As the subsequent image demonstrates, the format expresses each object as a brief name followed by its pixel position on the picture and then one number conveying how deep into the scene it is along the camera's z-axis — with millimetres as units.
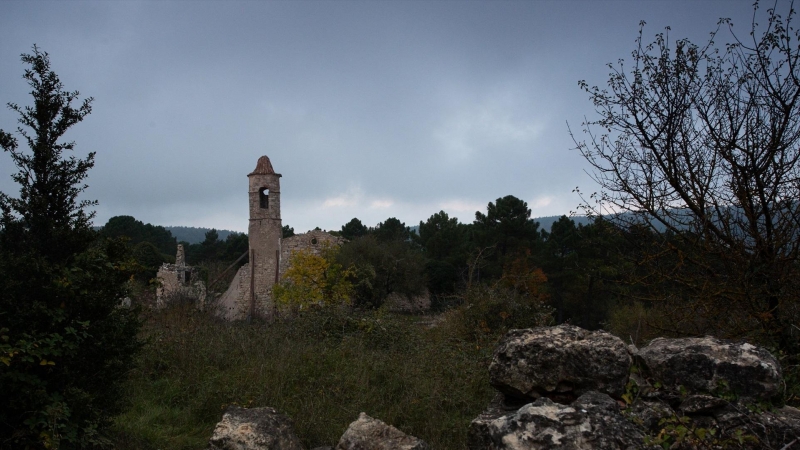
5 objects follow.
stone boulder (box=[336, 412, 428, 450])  4059
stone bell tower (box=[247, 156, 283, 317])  26500
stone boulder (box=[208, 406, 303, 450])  4133
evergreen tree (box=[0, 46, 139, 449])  4566
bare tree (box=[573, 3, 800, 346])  5691
